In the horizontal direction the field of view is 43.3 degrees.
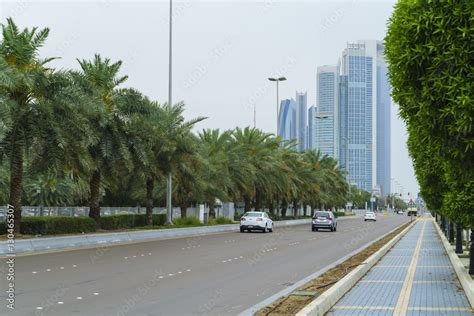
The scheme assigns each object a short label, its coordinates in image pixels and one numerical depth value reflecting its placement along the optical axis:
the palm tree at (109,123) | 29.77
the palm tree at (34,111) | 23.50
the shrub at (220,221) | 47.53
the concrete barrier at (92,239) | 21.61
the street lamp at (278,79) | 56.90
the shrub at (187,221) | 41.75
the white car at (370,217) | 84.25
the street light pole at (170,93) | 36.70
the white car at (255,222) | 42.12
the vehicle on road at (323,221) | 46.88
